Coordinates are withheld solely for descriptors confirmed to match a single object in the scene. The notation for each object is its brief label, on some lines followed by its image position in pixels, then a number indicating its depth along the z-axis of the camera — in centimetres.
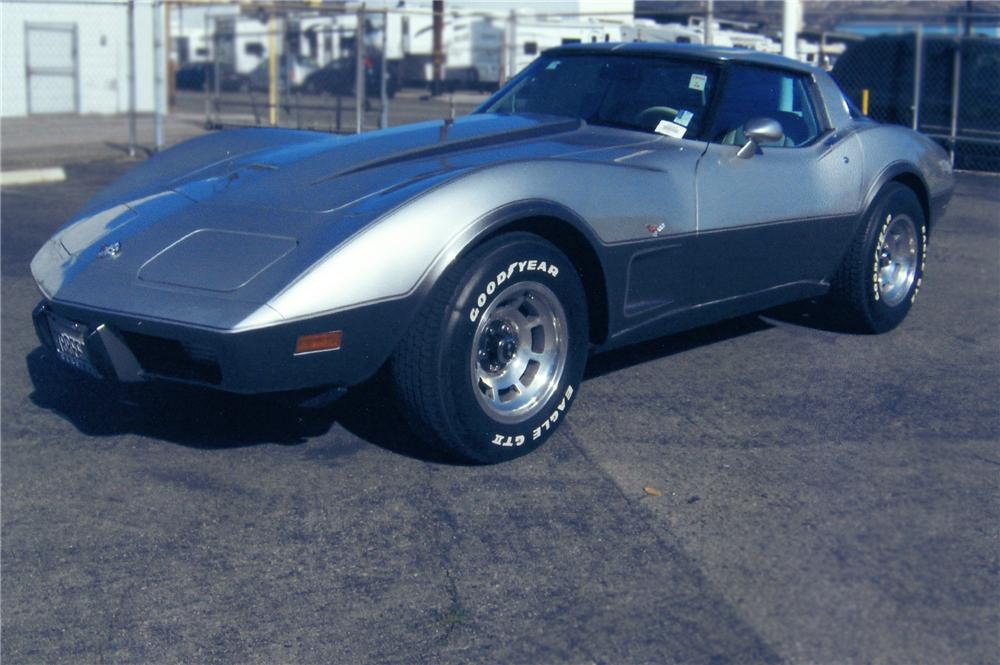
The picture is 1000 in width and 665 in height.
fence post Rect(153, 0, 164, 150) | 1455
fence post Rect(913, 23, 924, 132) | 1277
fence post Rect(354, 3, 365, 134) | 1438
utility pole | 1917
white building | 2398
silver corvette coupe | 349
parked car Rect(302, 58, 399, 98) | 1712
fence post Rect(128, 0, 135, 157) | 1435
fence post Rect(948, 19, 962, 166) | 1269
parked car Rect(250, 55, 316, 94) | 1752
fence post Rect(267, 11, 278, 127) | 1734
